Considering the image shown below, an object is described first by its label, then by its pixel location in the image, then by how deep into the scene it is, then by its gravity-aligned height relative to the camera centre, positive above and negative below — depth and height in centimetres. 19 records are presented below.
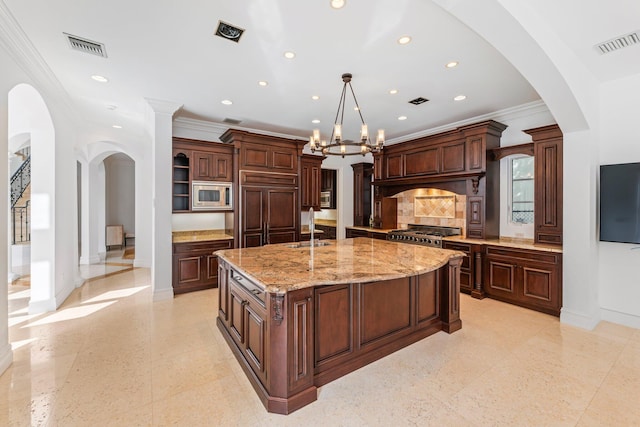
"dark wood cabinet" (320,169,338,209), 791 +77
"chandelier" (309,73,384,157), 303 +80
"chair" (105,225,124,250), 877 -73
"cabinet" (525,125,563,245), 379 +39
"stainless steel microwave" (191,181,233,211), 483 +29
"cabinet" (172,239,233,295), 458 -89
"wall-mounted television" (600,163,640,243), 312 +11
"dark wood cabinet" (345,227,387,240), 604 -48
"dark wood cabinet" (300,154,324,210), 595 +68
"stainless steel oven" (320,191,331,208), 806 +38
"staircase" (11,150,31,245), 668 +19
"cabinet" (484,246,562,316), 367 -91
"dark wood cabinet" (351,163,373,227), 716 +49
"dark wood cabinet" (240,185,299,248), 503 -5
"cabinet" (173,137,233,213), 476 +82
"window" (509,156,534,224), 456 +36
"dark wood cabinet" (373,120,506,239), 459 +79
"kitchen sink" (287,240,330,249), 349 -41
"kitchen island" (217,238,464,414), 203 -86
